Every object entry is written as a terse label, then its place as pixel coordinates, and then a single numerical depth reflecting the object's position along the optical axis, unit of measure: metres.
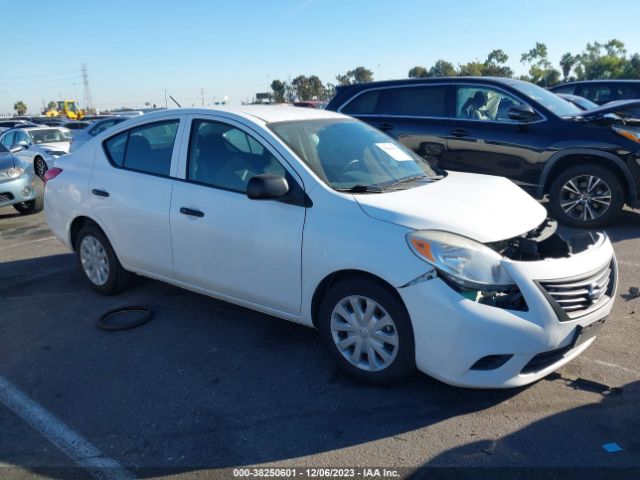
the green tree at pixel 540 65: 89.62
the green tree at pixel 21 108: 118.00
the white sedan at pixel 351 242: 2.90
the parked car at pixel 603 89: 11.68
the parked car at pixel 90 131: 11.94
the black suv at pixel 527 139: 6.68
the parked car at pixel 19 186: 9.14
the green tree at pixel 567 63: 101.38
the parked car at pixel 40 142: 13.38
